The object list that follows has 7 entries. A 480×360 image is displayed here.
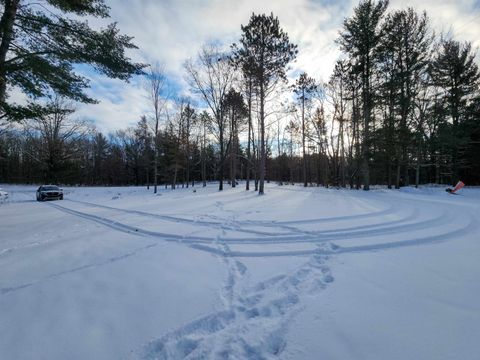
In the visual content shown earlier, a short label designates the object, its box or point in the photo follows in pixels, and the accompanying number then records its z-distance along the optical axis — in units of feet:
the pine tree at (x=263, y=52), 48.73
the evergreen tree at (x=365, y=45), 49.37
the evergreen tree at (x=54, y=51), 19.56
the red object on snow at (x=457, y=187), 43.40
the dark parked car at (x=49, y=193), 60.90
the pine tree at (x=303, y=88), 79.46
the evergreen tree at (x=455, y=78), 63.16
